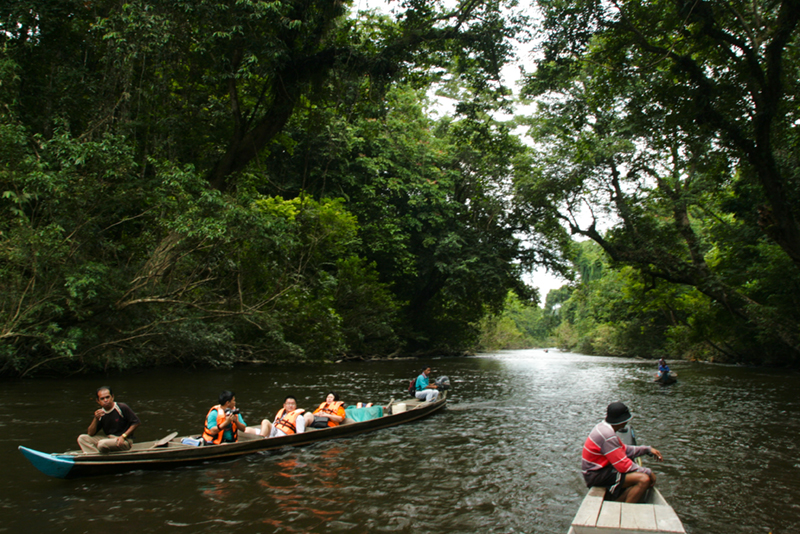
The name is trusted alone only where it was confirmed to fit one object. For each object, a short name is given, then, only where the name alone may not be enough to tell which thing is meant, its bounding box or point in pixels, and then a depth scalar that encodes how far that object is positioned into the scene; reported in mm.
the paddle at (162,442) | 8016
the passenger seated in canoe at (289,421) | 9828
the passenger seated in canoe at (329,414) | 10672
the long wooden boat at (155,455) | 6934
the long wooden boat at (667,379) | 19547
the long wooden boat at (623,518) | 4316
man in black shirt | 7391
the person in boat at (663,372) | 19578
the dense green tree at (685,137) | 12820
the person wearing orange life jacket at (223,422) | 8523
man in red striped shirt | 5375
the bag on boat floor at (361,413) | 11469
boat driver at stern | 14070
